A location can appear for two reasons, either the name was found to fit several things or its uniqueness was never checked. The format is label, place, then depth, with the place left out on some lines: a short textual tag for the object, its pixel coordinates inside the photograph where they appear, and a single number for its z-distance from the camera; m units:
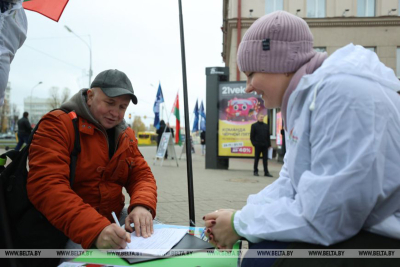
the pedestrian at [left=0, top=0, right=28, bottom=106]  1.43
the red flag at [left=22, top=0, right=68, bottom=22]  2.39
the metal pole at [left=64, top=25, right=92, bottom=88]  26.61
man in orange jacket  1.55
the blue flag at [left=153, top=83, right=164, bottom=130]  13.54
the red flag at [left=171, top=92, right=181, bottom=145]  14.40
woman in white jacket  1.01
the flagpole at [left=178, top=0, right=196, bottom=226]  2.61
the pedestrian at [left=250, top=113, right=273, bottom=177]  10.04
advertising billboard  11.25
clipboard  1.45
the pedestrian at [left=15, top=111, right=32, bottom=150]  14.73
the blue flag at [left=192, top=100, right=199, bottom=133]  20.70
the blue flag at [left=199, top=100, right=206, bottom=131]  22.10
